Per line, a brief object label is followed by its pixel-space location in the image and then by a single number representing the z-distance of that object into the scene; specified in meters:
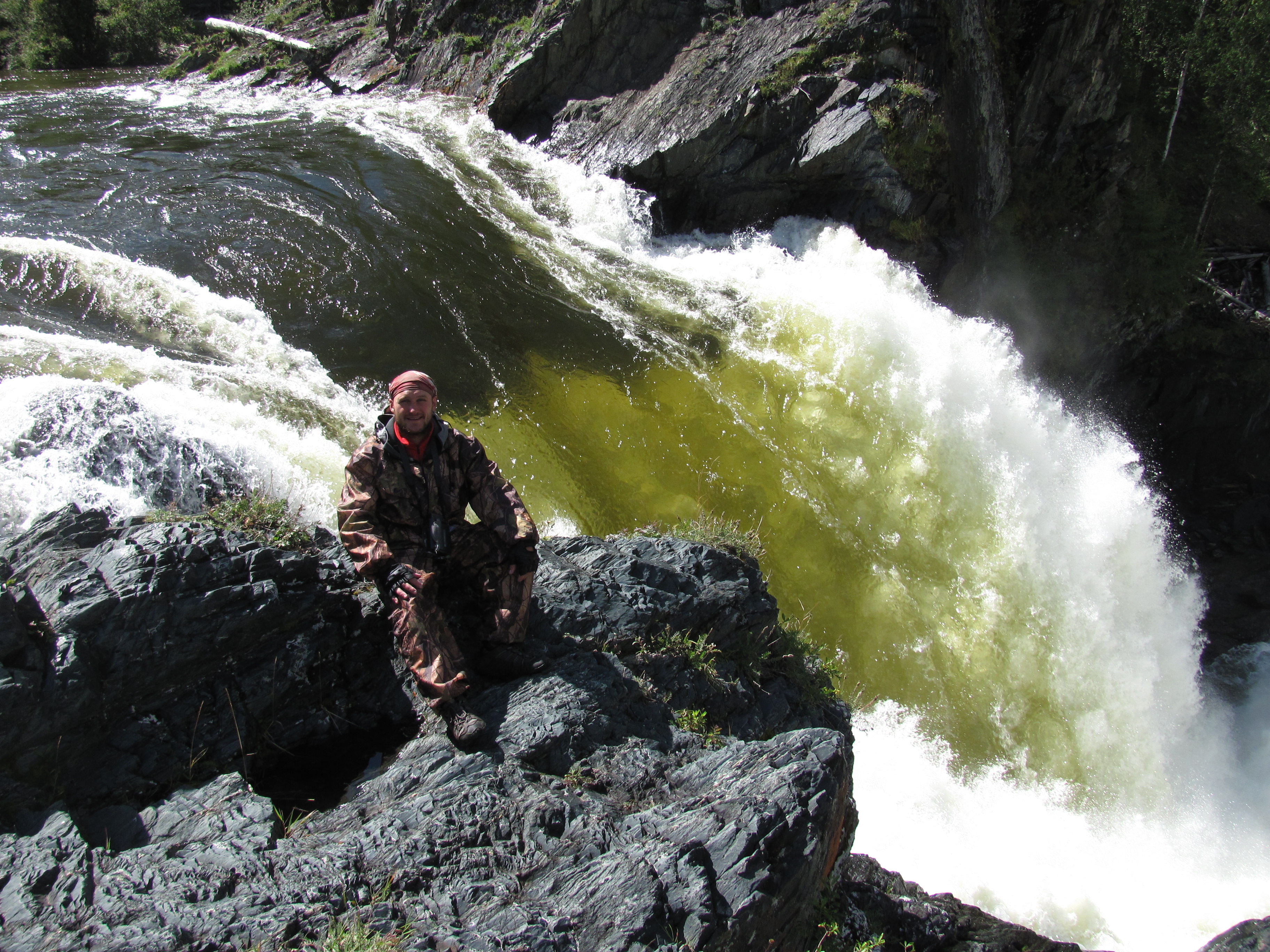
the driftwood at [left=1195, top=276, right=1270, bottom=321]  17.69
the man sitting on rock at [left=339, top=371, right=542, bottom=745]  4.21
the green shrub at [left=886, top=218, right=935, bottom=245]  13.42
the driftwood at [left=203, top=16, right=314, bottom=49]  21.44
